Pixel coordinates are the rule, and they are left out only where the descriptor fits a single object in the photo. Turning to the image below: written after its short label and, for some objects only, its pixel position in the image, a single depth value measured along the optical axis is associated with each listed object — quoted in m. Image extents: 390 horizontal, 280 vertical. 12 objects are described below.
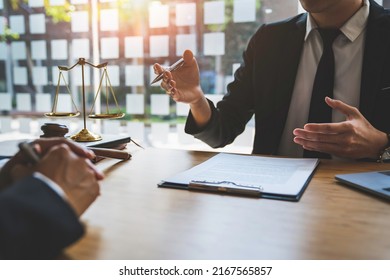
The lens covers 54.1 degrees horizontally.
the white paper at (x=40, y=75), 2.83
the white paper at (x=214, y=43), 2.35
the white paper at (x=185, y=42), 2.41
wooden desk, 0.54
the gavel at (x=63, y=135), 1.14
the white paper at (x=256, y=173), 0.86
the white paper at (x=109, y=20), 2.58
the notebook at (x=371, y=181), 0.80
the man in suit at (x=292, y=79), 1.48
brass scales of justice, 1.35
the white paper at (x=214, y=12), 2.32
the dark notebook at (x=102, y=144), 1.16
